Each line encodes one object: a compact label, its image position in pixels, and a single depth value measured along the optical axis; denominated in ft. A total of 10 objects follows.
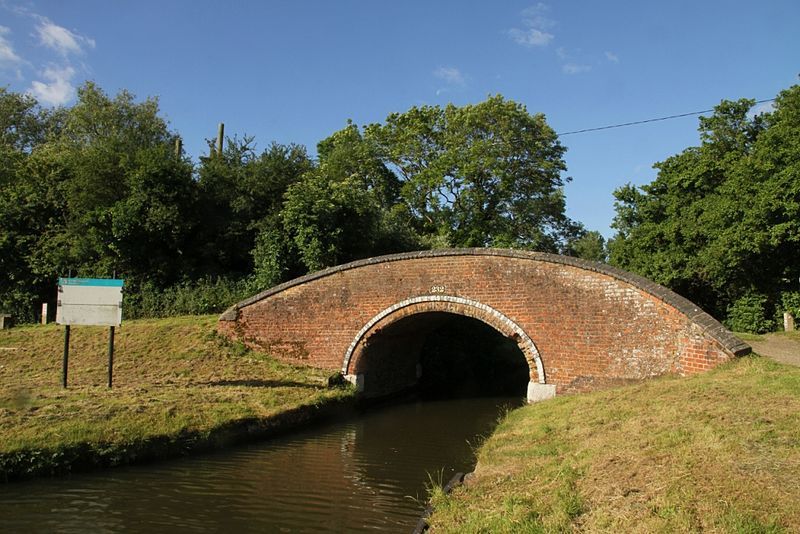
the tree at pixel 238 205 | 72.02
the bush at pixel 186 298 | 64.39
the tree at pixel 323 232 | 65.51
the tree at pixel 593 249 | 181.78
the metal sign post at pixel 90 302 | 37.99
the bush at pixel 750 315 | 69.41
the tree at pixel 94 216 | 68.03
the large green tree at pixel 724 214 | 61.52
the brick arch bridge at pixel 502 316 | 36.42
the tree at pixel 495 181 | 89.30
